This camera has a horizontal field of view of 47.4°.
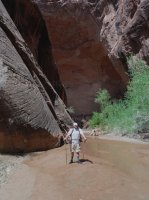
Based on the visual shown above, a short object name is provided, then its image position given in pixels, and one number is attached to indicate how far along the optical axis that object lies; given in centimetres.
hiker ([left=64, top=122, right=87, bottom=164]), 375
